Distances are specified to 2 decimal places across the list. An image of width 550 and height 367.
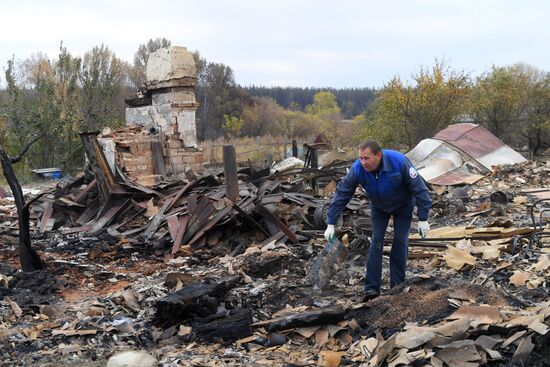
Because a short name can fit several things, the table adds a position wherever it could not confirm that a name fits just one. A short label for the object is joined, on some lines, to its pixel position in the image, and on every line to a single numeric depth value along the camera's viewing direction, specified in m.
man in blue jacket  5.41
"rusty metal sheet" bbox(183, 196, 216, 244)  8.53
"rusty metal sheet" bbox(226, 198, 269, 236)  8.31
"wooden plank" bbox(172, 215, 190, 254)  8.17
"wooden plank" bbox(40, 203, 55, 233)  10.53
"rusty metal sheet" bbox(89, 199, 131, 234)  9.89
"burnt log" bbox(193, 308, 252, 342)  4.80
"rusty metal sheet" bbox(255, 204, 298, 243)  8.14
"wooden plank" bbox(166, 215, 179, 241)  8.56
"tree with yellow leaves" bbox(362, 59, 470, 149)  24.38
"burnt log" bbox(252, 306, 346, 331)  4.77
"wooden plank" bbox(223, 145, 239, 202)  8.93
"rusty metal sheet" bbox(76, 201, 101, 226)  10.70
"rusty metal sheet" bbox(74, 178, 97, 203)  11.30
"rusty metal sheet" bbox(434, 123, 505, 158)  17.22
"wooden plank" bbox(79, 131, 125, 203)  10.90
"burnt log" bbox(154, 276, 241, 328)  5.11
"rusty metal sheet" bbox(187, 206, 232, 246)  8.41
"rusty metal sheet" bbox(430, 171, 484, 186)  15.02
